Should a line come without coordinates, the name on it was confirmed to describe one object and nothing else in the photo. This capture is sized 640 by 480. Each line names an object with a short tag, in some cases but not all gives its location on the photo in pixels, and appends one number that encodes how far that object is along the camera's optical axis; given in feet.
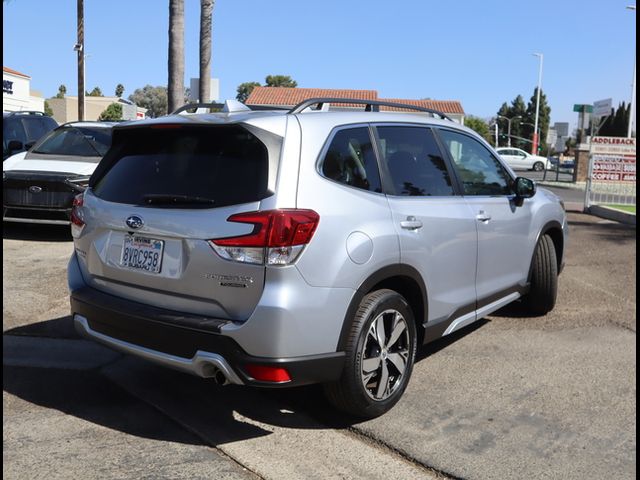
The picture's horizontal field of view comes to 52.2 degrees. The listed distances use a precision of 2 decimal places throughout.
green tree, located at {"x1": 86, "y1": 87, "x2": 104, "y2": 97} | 350.97
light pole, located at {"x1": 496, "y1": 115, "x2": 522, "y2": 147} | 347.24
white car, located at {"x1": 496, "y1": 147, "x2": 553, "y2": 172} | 155.23
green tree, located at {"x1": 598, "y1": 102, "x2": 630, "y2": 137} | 228.43
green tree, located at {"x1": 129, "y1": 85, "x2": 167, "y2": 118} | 314.35
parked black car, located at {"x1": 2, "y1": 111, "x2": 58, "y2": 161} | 40.86
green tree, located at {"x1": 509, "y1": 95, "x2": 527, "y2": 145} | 359.66
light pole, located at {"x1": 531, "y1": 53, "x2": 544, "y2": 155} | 202.88
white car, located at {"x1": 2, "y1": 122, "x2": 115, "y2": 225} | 29.30
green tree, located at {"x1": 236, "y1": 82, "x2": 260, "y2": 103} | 300.81
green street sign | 78.06
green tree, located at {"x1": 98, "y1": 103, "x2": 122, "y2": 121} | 235.40
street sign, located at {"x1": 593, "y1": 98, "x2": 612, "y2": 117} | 67.36
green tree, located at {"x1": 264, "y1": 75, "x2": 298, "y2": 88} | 285.84
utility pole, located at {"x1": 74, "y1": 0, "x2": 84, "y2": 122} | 80.48
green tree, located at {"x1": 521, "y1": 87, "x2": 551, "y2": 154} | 342.23
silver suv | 10.59
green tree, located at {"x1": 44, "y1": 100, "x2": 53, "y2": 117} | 239.75
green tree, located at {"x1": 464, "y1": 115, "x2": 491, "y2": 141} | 286.79
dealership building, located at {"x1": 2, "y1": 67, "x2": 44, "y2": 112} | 166.65
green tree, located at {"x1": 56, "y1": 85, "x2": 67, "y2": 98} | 362.12
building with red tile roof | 151.64
